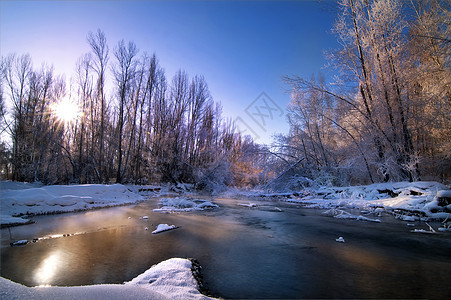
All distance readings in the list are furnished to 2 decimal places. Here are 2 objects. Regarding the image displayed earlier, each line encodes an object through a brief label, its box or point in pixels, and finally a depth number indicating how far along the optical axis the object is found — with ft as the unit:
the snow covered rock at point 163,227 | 18.84
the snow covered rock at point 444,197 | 21.43
